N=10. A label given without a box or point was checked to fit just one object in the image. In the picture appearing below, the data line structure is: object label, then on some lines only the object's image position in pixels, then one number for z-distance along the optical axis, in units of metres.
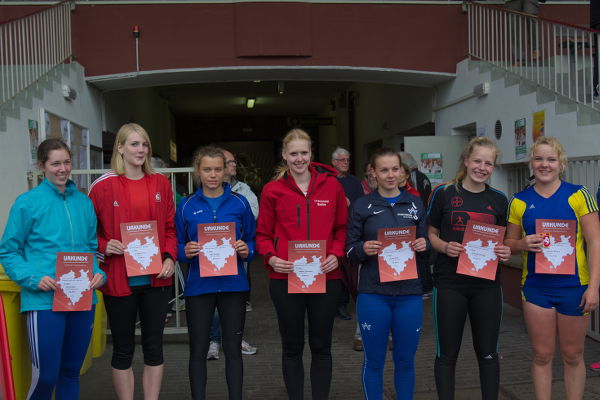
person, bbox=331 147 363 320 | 6.54
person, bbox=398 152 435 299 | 3.69
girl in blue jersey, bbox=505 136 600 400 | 3.40
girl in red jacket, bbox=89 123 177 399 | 3.47
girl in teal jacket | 3.17
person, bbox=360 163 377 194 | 5.36
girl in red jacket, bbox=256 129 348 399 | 3.55
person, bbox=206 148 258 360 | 5.32
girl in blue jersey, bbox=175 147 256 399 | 3.58
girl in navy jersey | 3.45
